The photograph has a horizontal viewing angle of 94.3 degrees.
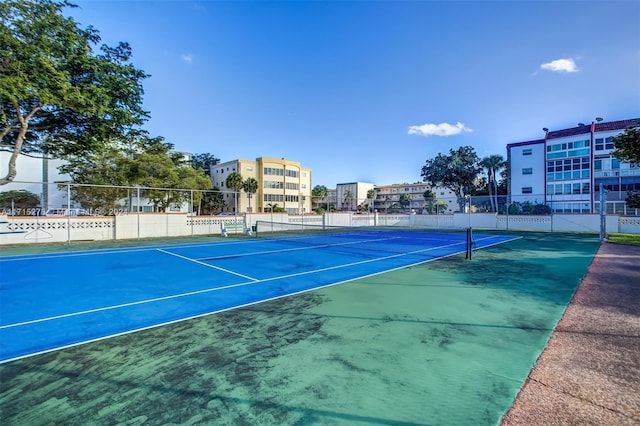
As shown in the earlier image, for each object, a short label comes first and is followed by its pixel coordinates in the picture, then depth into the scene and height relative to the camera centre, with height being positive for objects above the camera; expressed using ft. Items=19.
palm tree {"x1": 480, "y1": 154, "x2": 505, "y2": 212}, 159.92 +24.89
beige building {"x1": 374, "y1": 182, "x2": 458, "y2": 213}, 317.83 +20.60
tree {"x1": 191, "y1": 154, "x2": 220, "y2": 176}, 251.35 +44.44
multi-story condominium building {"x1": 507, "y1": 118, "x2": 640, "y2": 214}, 119.14 +18.35
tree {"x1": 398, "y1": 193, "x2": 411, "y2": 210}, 272.51 +10.31
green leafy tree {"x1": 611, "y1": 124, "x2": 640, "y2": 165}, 50.24 +11.32
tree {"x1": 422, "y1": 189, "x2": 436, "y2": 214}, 227.49 +11.88
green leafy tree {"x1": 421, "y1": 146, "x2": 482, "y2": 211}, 146.41 +20.88
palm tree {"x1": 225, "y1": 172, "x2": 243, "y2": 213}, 200.13 +21.23
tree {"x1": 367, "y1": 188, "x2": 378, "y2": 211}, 323.16 +17.91
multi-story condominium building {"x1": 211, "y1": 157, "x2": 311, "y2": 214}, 209.87 +22.31
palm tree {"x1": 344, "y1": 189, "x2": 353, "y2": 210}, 318.39 +15.28
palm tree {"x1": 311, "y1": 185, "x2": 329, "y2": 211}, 285.58 +20.95
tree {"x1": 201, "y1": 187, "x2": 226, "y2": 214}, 188.44 +6.26
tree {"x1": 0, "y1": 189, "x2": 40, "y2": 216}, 88.07 +4.93
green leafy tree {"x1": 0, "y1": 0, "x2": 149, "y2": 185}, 37.70 +18.06
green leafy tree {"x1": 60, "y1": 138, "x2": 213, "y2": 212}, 92.58 +13.62
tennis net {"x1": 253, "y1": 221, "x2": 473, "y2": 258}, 54.13 -5.83
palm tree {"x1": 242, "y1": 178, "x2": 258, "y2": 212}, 203.31 +17.92
